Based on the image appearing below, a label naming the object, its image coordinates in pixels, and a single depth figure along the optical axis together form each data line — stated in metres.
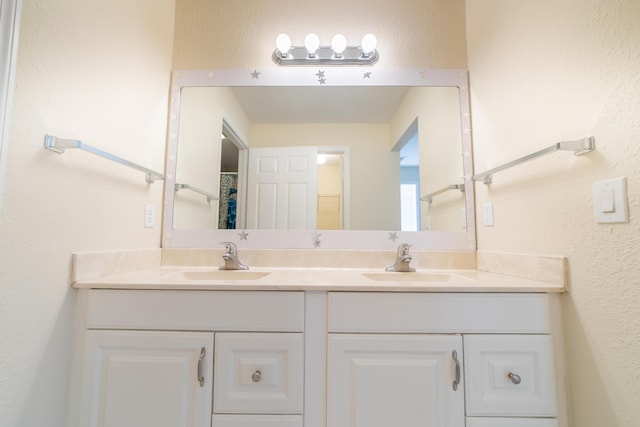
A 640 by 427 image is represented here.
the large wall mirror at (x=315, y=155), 1.40
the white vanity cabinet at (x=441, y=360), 0.83
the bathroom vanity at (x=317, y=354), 0.83
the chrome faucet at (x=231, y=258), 1.28
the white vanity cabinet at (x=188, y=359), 0.83
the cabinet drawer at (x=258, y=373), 0.84
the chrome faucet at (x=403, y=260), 1.27
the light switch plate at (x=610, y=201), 0.67
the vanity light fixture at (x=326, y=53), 1.39
